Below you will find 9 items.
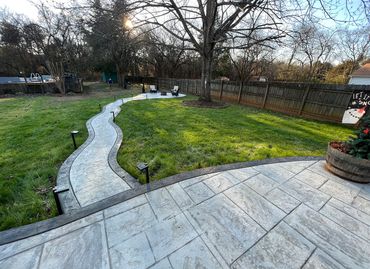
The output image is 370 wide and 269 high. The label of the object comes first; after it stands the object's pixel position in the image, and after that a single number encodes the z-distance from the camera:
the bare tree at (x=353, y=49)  20.88
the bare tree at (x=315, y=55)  19.67
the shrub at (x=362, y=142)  2.57
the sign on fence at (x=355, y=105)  5.92
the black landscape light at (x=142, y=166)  2.32
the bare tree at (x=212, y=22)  6.70
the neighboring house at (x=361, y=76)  18.54
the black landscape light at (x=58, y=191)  1.92
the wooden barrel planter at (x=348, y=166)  2.56
